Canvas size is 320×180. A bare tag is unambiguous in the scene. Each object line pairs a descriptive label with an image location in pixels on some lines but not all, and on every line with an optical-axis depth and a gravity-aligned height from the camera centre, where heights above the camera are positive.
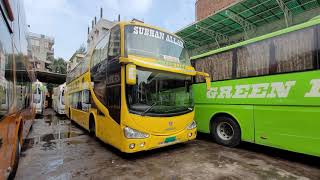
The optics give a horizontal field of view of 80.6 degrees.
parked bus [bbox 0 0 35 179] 2.53 +0.15
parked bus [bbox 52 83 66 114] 16.34 -0.27
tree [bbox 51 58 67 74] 40.81 +6.73
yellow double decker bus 4.66 +0.16
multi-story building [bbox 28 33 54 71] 46.89 +13.29
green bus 4.34 +0.07
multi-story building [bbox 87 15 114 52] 34.28 +13.02
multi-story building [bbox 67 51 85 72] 36.62 +7.70
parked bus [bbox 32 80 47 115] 15.87 -0.07
